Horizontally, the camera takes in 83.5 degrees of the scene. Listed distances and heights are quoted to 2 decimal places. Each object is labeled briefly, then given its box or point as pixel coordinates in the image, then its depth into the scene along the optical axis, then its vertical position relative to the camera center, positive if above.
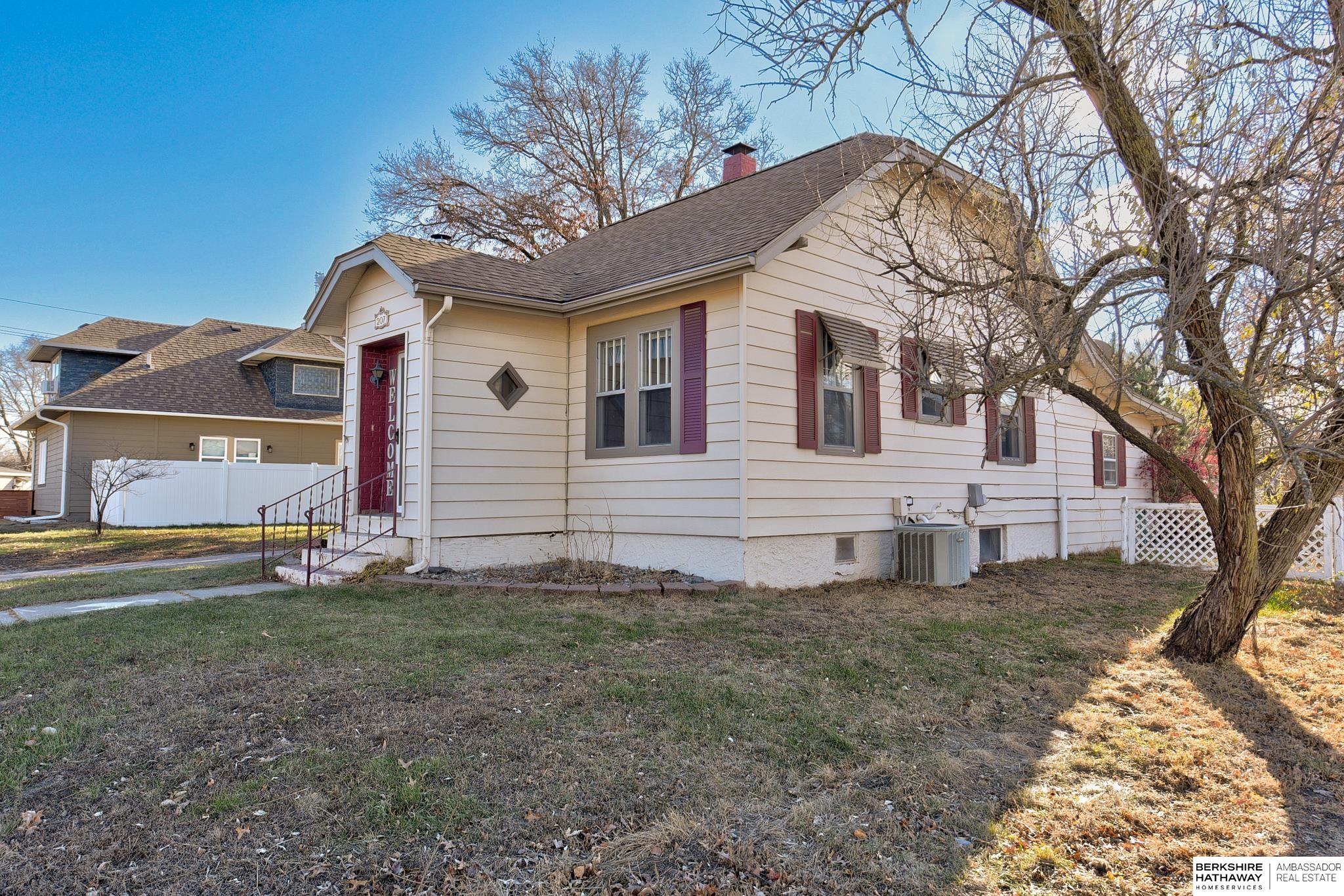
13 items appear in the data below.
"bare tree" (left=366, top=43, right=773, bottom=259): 20.44 +9.12
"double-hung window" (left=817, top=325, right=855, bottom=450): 8.48 +0.98
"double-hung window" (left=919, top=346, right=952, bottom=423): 9.77 +1.03
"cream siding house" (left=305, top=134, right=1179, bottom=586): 7.70 +0.95
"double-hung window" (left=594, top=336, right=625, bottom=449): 8.75 +1.04
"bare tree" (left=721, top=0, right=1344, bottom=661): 4.01 +1.56
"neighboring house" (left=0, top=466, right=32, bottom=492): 41.19 +0.22
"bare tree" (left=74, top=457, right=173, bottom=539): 15.54 +0.17
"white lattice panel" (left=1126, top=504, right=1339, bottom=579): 11.48 -0.82
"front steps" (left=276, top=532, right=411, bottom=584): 8.22 -0.85
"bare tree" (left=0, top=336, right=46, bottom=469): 41.12 +5.49
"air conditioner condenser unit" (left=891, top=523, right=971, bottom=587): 8.74 -0.84
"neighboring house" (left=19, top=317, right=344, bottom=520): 18.81 +2.16
